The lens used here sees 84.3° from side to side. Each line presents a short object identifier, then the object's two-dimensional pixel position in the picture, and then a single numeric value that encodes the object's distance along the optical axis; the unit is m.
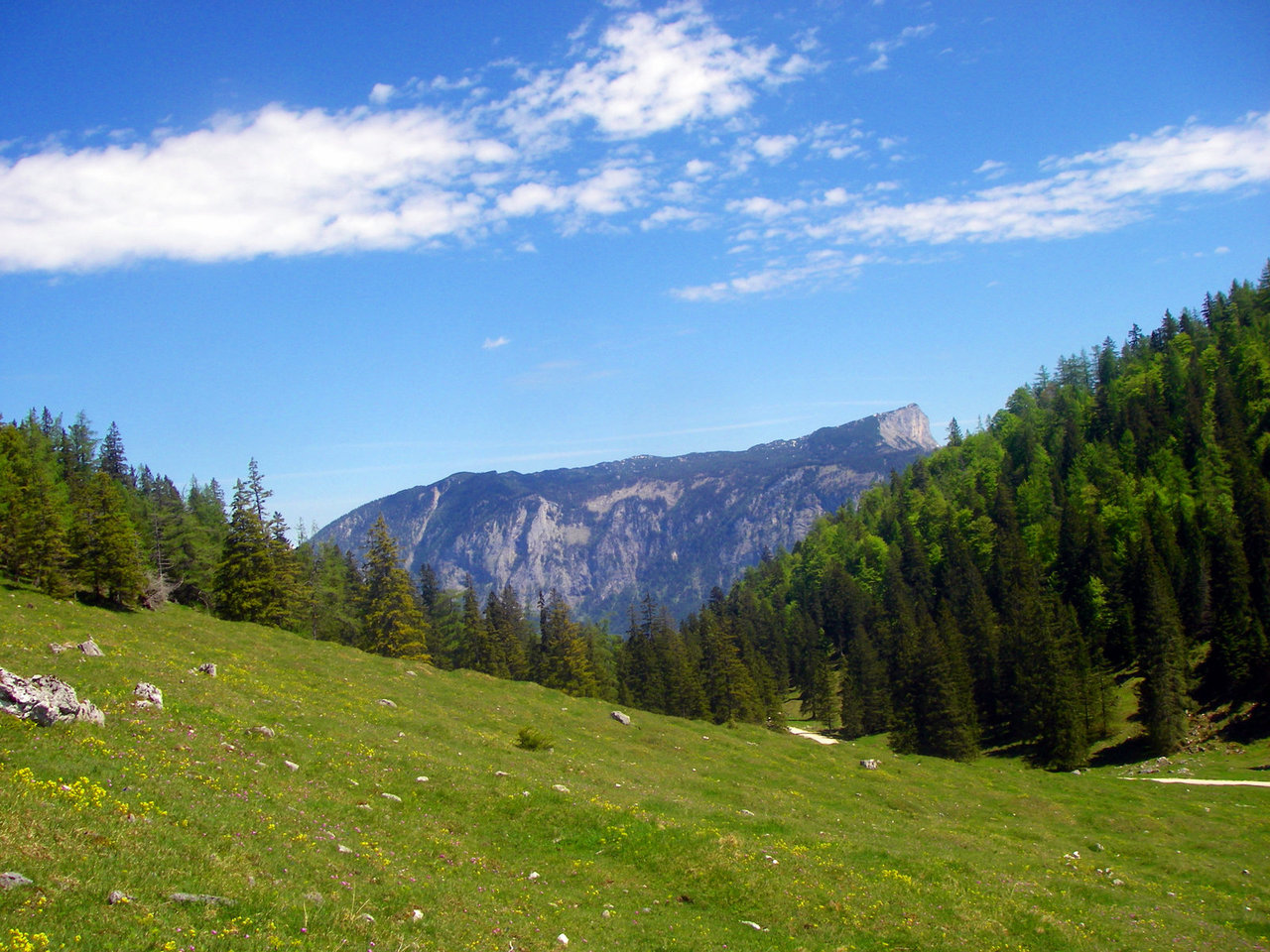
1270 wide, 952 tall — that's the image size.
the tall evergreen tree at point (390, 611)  73.94
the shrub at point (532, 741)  37.34
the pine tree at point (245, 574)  63.34
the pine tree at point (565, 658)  92.94
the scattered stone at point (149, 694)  22.72
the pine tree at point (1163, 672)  69.56
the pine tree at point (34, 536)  46.34
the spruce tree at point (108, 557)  47.50
